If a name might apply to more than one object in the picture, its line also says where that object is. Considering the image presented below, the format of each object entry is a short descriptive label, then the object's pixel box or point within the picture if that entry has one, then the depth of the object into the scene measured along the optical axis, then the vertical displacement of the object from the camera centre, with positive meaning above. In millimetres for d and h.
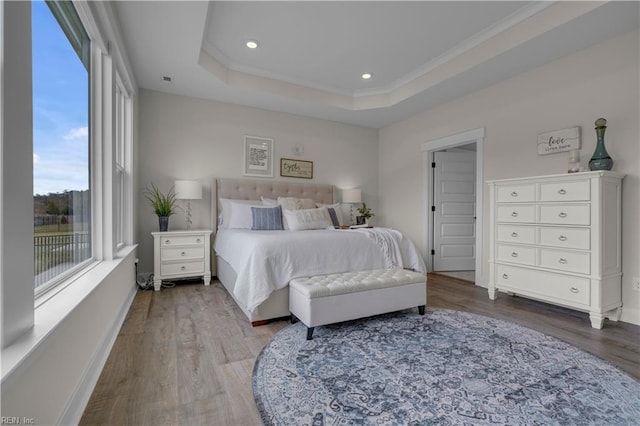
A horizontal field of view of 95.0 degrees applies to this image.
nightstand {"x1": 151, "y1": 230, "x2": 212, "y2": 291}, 3559 -547
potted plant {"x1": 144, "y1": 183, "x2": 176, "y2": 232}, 3740 +115
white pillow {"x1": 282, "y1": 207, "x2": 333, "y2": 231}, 3680 -97
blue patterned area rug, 1419 -982
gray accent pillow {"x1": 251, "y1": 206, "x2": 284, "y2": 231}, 3709 -96
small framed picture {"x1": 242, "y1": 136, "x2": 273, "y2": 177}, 4562 +870
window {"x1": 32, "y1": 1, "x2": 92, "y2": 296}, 1333 +380
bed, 2465 -442
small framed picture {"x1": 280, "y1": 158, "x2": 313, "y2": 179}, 4836 +731
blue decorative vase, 2613 +504
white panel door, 4785 +1
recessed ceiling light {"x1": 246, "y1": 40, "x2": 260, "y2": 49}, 3203 +1864
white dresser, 2512 -283
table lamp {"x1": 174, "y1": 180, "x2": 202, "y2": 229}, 3818 +285
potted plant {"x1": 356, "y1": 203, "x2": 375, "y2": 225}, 4934 -98
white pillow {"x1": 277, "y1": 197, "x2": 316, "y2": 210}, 4148 +121
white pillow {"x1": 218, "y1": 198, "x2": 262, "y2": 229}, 4041 +8
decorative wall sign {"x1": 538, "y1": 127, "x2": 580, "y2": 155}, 2984 +743
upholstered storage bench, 2260 -696
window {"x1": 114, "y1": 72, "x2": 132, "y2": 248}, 3045 +596
